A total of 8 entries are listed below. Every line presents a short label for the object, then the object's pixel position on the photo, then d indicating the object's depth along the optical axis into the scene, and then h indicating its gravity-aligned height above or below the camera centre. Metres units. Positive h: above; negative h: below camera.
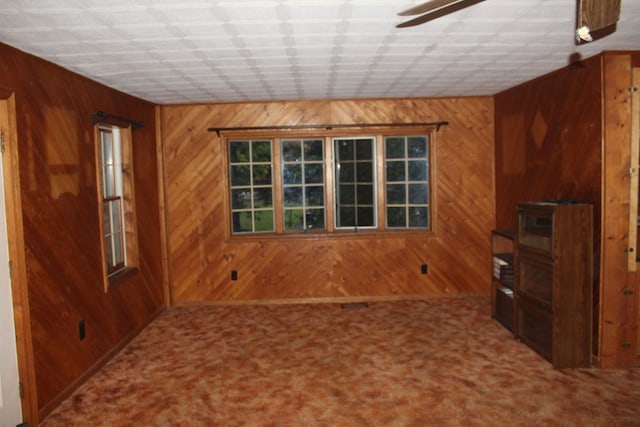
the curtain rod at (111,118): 4.17 +0.76
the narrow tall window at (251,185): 5.97 +0.13
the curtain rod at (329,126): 5.77 +0.82
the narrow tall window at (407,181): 6.00 +0.13
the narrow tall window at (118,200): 4.68 -0.02
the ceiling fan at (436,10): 1.89 +0.87
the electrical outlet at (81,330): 3.81 -1.08
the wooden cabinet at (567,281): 3.74 -0.76
